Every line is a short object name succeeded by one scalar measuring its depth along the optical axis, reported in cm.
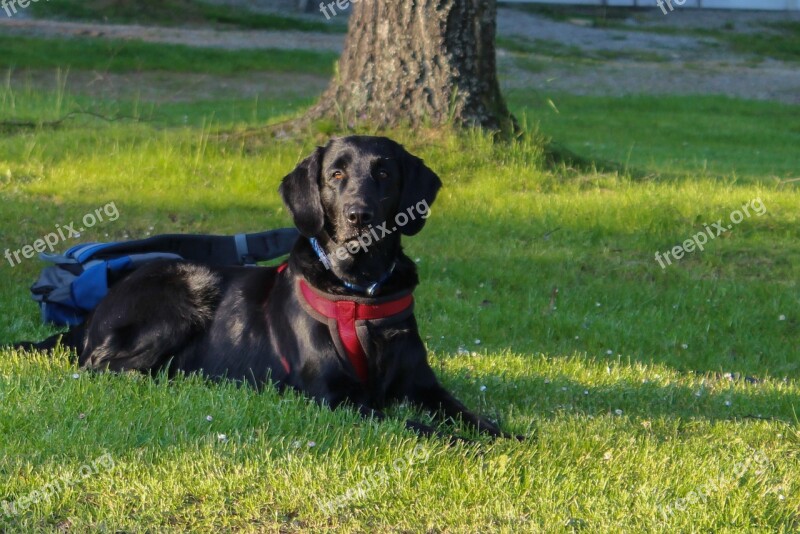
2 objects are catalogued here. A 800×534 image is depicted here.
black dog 922
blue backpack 1136
